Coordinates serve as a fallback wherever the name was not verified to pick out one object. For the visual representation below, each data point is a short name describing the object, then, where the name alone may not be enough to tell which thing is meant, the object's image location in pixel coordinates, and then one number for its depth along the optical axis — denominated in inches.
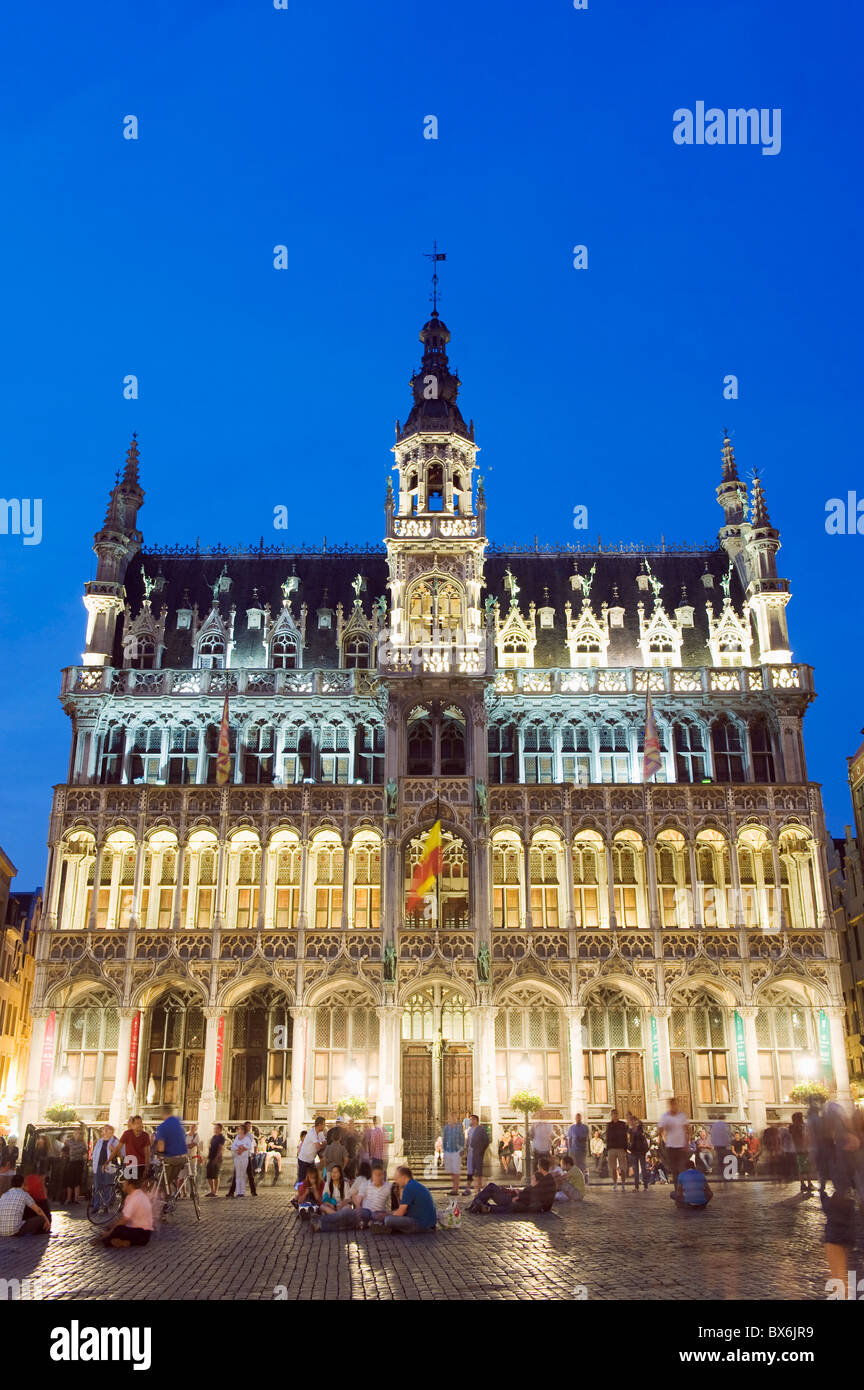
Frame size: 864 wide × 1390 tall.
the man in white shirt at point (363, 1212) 906.7
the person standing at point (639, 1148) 1305.4
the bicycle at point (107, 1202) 1023.6
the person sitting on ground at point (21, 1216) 870.4
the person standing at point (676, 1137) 1068.5
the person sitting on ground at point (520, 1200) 1011.3
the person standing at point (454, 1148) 1118.2
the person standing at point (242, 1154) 1290.6
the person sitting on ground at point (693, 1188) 976.9
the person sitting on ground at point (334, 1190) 1000.2
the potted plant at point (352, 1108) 1769.2
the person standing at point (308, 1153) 1080.8
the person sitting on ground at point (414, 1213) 871.7
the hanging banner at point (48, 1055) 1843.0
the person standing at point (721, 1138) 1306.8
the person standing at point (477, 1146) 1251.2
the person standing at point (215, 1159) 1314.0
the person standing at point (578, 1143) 1350.9
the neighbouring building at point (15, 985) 2650.1
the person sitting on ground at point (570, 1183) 1110.4
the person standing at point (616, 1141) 1341.0
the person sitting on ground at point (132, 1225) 800.3
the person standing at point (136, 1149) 897.5
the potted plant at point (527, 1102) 1727.4
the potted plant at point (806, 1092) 1779.3
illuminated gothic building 1879.9
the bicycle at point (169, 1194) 1000.2
